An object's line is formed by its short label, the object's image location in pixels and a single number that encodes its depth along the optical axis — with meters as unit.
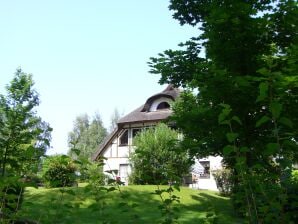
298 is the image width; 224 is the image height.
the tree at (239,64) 7.01
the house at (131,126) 33.01
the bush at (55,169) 18.69
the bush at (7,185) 2.38
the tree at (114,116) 71.94
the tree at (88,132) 64.62
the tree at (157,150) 20.33
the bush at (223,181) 18.77
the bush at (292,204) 1.96
